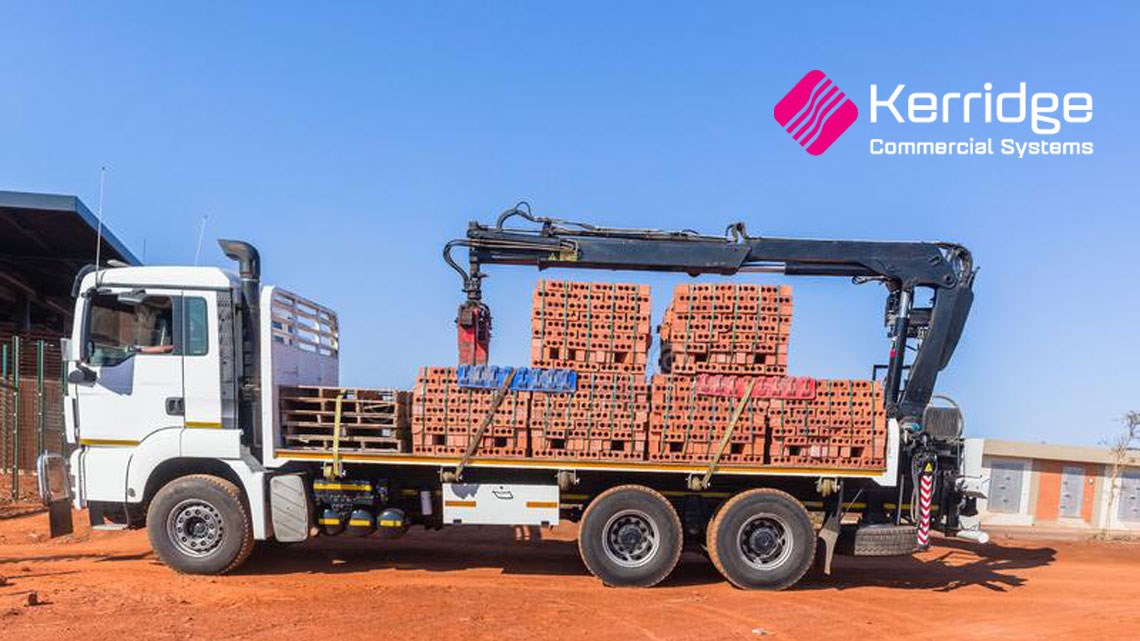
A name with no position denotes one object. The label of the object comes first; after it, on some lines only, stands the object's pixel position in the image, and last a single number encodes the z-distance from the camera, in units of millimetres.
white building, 18703
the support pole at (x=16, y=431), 13094
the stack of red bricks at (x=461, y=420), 8781
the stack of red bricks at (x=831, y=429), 8906
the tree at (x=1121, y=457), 18594
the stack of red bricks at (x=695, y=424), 8844
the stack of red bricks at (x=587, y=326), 8891
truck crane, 8773
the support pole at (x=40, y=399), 13492
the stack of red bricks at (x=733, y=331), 8914
